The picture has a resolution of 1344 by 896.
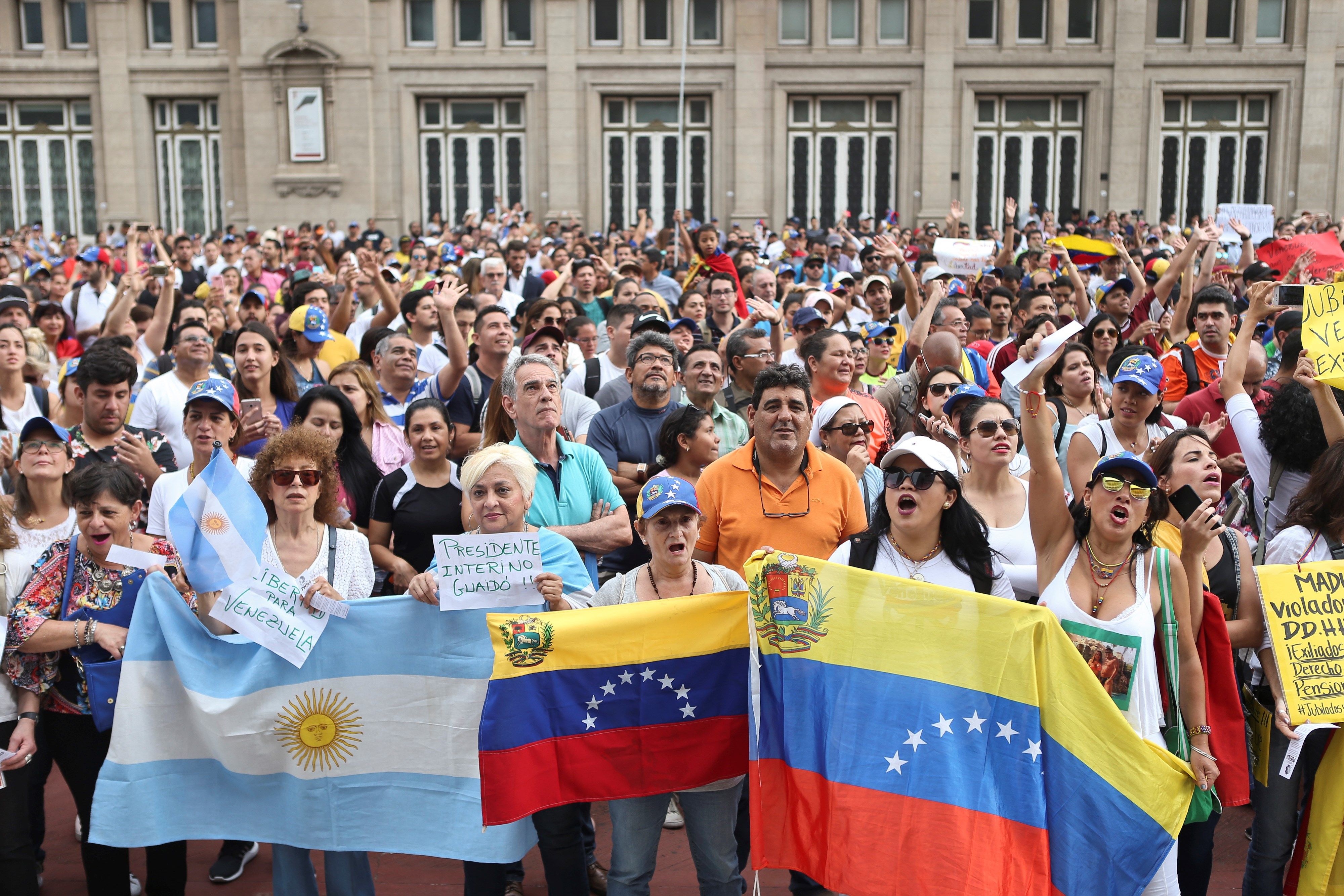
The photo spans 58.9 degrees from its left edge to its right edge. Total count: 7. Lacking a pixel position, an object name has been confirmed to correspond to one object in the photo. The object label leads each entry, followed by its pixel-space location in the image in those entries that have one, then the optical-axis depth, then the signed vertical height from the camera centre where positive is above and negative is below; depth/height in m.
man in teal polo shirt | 5.60 -0.88
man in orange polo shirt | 5.30 -0.90
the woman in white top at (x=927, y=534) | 4.52 -0.94
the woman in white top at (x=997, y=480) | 5.19 -0.86
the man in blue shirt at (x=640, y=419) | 6.72 -0.72
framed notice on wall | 28.70 +4.01
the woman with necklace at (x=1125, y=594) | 4.16 -1.09
